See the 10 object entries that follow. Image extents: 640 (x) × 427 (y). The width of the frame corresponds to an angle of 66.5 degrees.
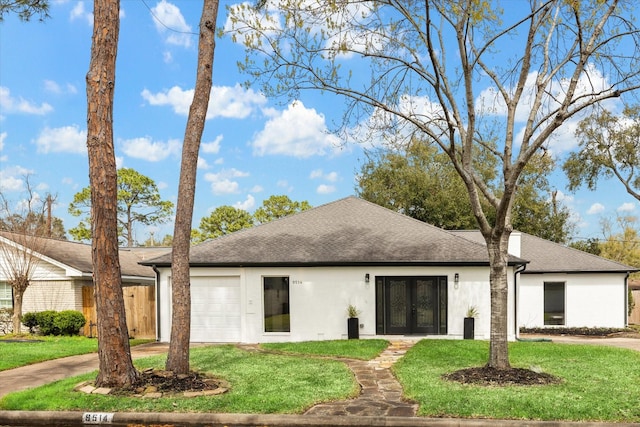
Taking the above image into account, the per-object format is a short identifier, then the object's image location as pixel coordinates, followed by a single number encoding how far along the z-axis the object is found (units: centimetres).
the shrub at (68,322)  1590
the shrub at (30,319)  1603
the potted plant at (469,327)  1397
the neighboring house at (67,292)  1662
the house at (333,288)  1429
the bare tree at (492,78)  839
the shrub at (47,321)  1588
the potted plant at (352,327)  1406
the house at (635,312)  2403
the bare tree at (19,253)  1659
